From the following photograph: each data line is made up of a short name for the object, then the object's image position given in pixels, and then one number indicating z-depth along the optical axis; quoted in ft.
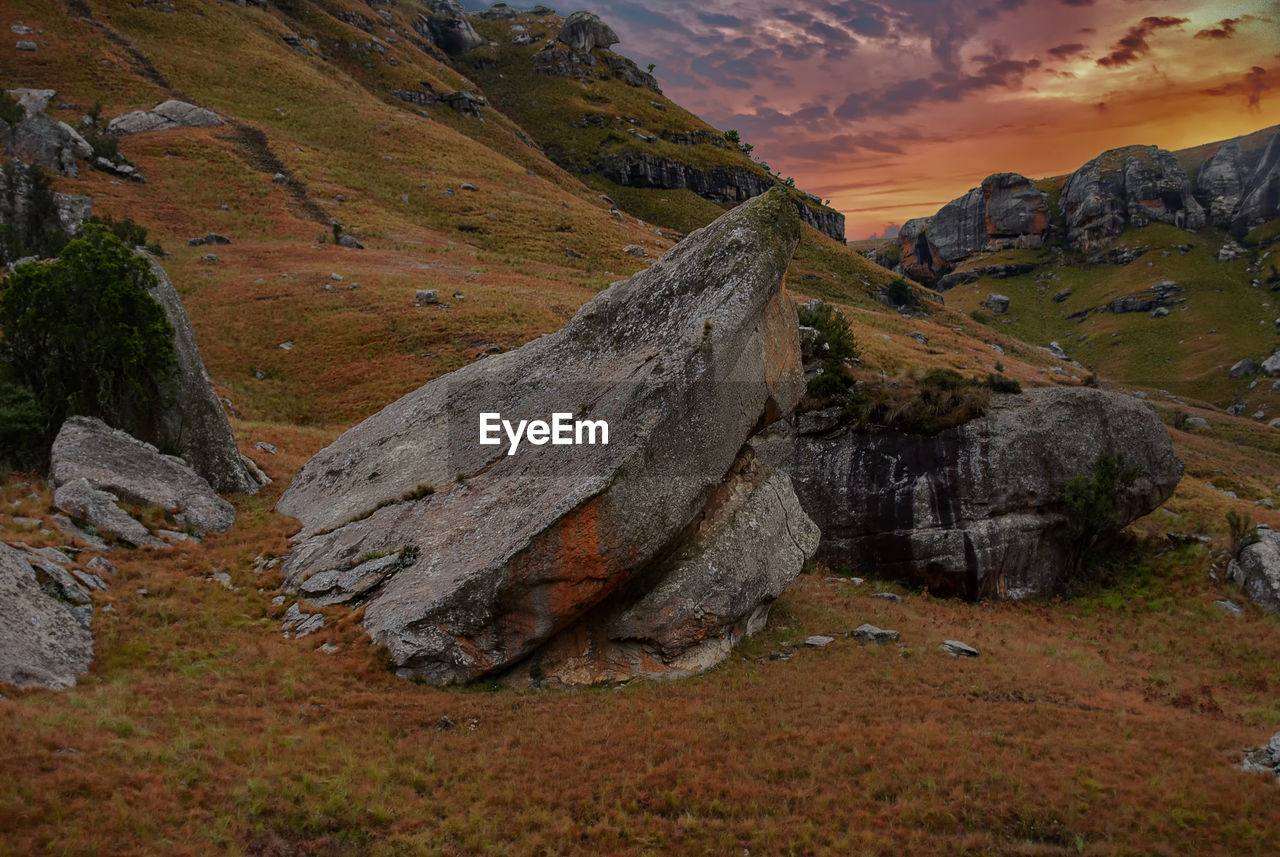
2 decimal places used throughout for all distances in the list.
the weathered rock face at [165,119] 295.28
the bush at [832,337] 119.24
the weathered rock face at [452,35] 642.22
